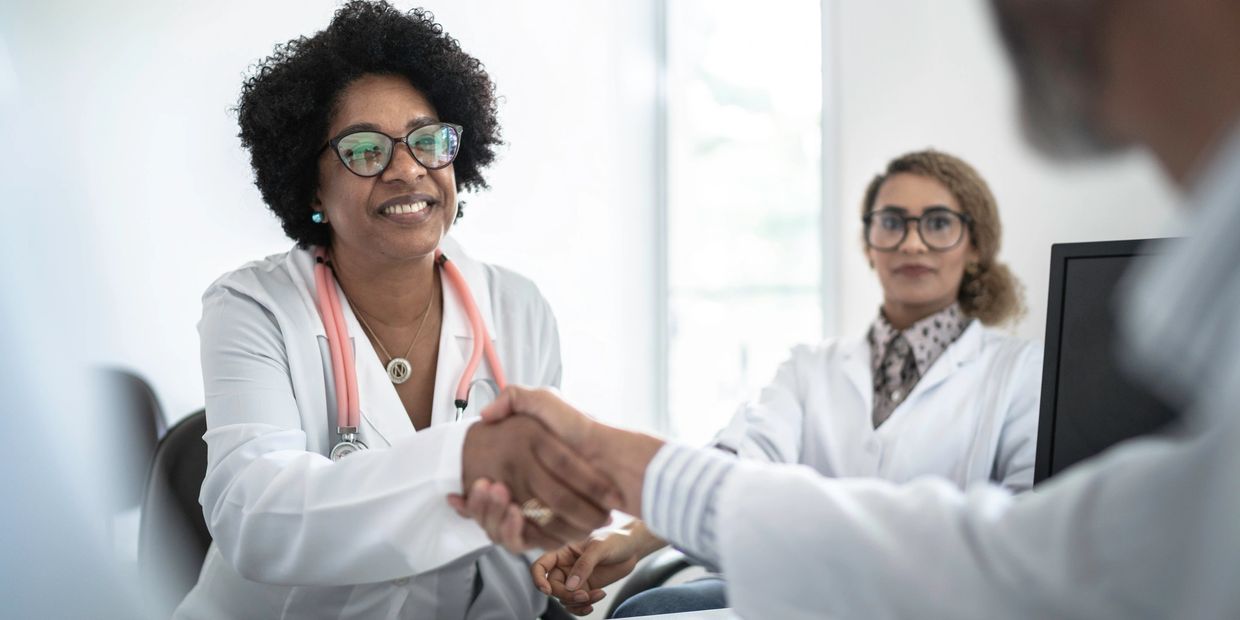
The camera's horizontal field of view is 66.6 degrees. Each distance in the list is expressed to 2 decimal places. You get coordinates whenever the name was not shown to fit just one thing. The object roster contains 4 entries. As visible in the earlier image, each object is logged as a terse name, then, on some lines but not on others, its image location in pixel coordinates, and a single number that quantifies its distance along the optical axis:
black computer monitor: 1.03
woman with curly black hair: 1.18
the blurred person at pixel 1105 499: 0.61
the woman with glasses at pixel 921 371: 1.99
